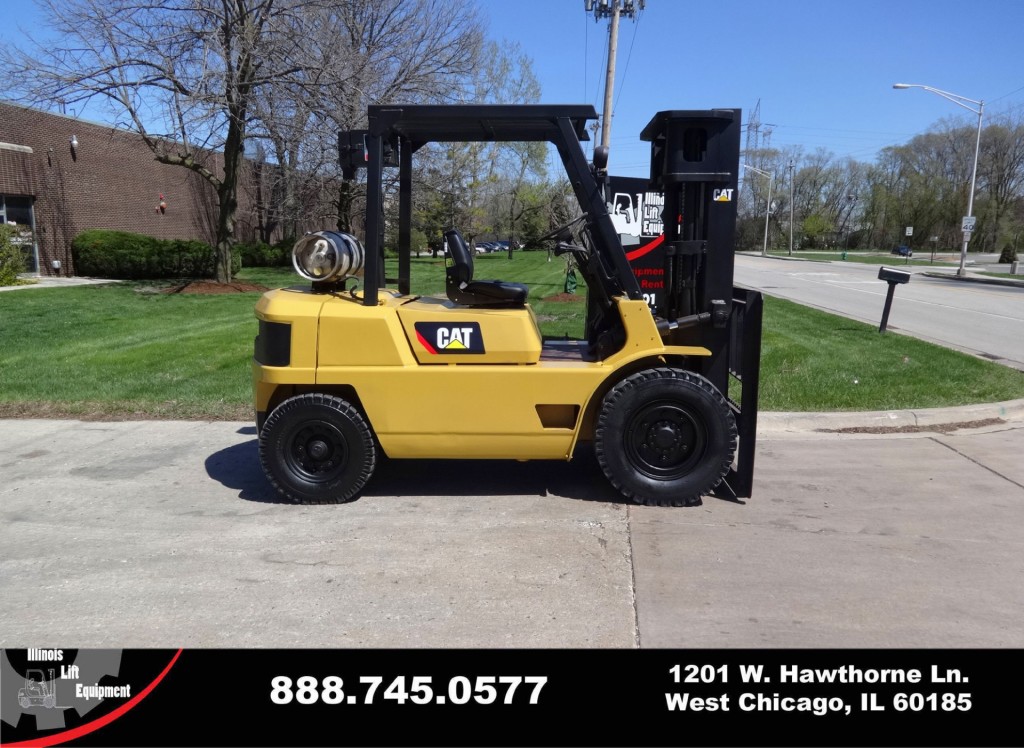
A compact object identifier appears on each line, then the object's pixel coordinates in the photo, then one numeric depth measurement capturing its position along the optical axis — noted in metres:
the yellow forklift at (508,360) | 4.96
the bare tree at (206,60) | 16.59
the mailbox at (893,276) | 11.21
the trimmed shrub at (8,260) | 19.86
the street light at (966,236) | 35.08
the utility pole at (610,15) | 20.12
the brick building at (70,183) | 22.31
